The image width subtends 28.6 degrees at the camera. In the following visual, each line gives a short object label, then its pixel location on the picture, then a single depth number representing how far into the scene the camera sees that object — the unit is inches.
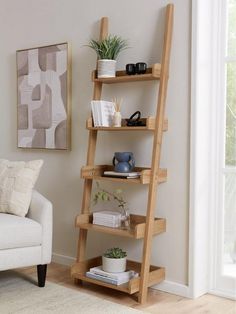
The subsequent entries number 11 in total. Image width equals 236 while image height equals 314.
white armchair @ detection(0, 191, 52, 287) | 110.6
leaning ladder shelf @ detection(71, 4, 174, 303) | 108.3
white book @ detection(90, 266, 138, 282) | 111.6
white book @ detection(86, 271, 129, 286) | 110.9
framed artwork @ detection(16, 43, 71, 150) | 138.1
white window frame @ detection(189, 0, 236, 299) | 110.3
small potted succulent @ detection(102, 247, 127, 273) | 113.5
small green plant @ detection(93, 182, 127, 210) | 118.4
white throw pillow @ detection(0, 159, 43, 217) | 120.0
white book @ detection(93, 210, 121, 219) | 115.5
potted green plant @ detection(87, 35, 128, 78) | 116.9
